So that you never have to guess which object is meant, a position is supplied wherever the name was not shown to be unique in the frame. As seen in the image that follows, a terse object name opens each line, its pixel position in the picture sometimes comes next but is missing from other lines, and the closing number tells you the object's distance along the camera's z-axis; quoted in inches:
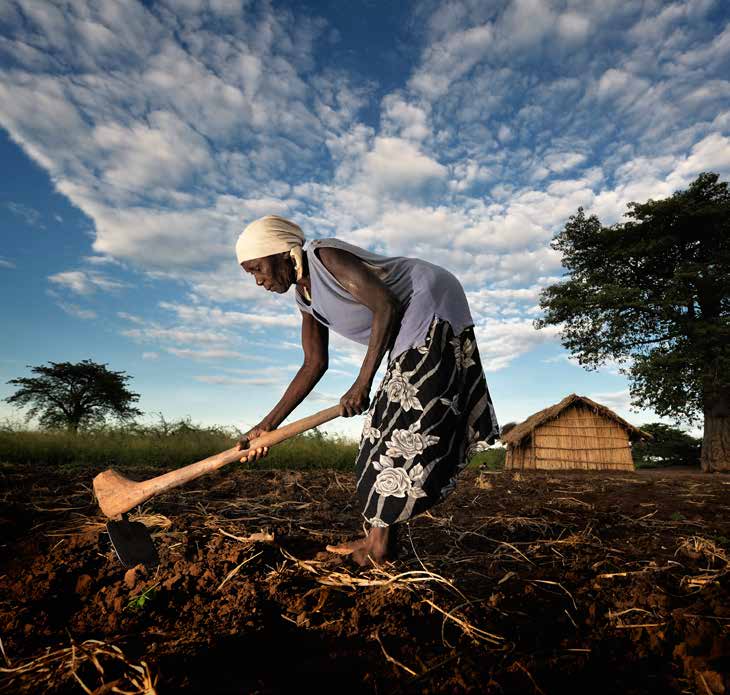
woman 76.1
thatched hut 514.3
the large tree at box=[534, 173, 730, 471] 537.3
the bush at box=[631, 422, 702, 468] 727.1
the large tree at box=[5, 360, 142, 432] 910.4
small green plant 66.4
